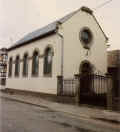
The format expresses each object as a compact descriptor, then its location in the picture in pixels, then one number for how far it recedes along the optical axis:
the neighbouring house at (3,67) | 35.79
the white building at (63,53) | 17.30
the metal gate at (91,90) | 13.69
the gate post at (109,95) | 12.01
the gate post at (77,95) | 13.76
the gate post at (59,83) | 16.30
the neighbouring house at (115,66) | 17.85
